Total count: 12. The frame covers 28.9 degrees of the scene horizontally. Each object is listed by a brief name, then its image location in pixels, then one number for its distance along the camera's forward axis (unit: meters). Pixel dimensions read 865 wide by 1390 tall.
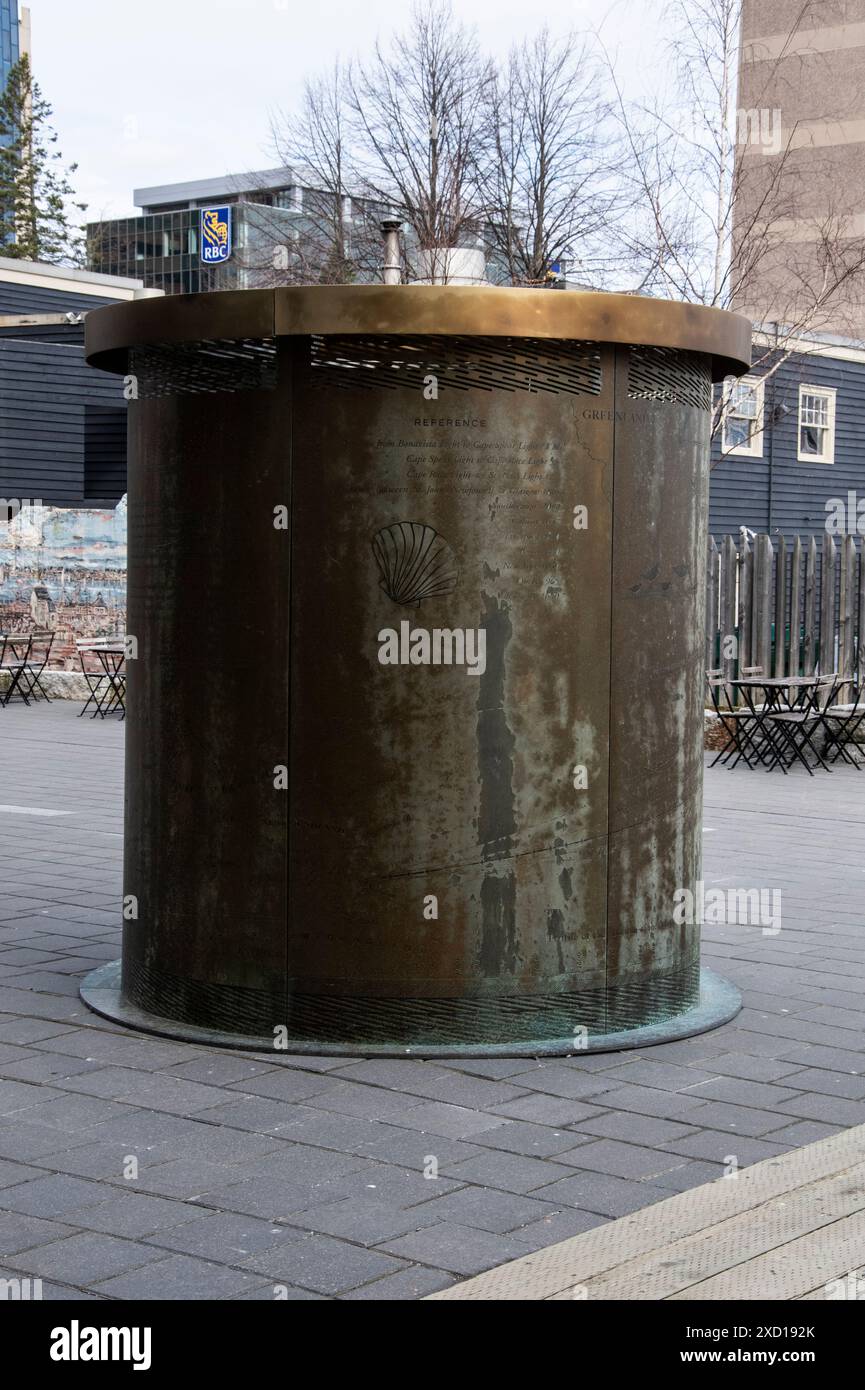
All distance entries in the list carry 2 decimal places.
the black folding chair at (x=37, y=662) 21.59
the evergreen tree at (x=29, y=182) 62.53
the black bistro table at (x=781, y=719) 15.30
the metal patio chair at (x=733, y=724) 15.47
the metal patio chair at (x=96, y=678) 19.97
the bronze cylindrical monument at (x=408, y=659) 5.53
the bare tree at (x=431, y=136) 38.03
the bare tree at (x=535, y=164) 38.28
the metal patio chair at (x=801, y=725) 15.24
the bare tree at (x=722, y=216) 22.73
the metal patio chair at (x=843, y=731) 15.69
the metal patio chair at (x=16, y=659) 21.06
